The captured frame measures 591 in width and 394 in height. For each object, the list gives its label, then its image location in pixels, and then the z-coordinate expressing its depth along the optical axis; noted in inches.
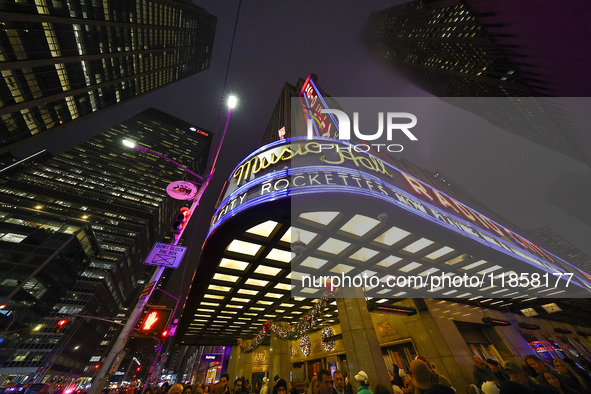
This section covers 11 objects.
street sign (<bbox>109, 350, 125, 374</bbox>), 243.1
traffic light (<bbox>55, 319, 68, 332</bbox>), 725.3
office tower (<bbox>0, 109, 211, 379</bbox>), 2340.1
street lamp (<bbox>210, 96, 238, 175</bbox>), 452.0
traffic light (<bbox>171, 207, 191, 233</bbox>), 328.6
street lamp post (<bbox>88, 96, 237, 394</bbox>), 223.8
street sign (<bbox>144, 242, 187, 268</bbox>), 315.3
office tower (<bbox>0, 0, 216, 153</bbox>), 1957.4
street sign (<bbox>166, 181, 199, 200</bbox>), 385.7
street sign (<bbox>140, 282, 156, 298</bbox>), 277.9
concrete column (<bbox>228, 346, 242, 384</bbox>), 958.4
